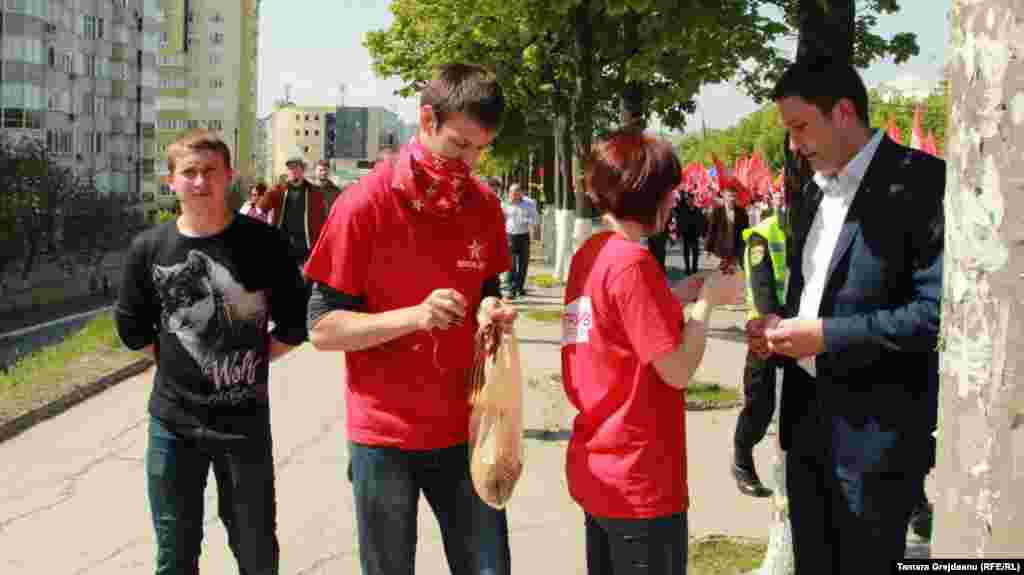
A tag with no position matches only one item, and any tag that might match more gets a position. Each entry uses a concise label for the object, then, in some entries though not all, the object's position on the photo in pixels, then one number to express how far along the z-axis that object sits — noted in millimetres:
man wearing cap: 12992
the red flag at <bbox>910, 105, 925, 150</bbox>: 21130
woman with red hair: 3209
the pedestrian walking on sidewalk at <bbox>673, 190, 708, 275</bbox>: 27605
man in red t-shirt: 3389
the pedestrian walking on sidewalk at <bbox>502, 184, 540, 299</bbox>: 21031
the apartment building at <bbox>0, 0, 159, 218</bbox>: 67062
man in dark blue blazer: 3168
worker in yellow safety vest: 4488
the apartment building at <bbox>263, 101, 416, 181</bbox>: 176250
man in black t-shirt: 4121
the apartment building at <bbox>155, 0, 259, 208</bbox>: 133463
